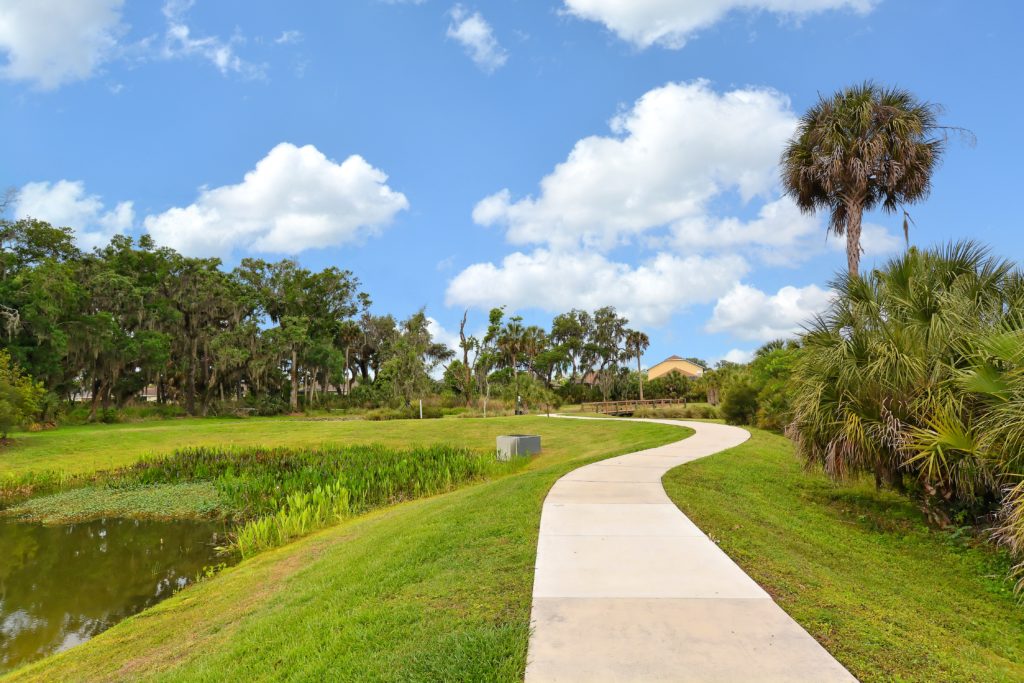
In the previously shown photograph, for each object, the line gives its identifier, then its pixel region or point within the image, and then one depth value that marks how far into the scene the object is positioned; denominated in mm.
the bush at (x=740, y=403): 22953
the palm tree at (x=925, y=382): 6062
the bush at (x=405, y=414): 36231
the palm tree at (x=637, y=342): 67250
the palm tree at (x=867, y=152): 15977
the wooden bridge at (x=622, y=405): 38809
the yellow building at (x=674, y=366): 82100
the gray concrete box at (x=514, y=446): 16844
